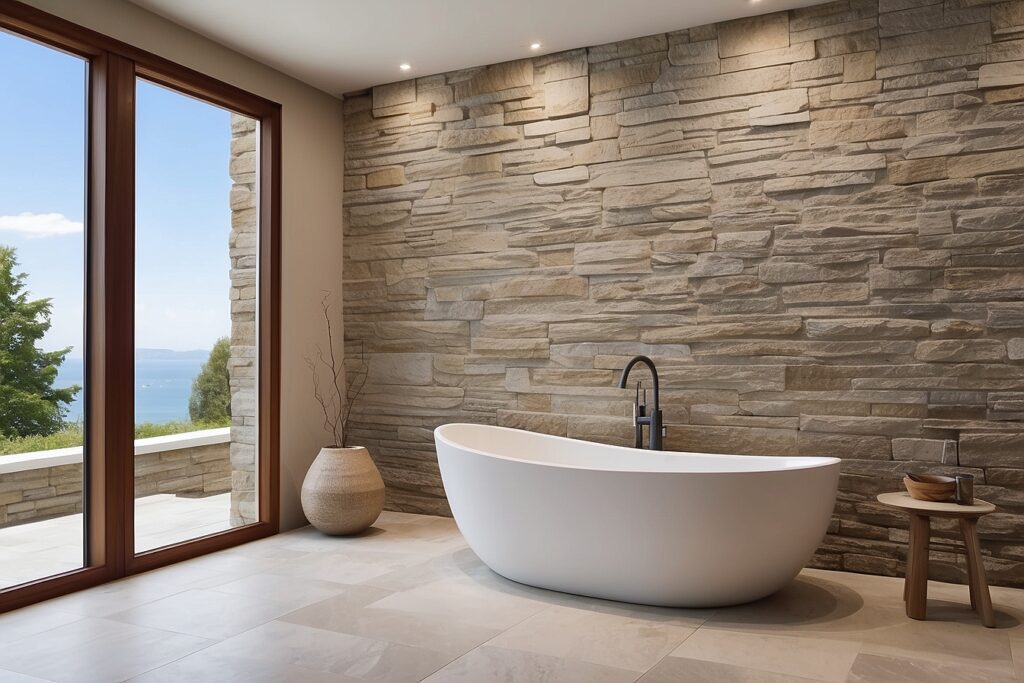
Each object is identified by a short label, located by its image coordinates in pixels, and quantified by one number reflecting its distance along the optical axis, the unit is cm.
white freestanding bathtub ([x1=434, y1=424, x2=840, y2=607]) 292
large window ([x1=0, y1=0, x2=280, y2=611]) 320
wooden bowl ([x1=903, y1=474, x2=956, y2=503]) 300
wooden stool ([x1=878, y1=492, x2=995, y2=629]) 289
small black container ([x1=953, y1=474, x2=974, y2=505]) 297
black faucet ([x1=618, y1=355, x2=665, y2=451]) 387
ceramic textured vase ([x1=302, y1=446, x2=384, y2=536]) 421
